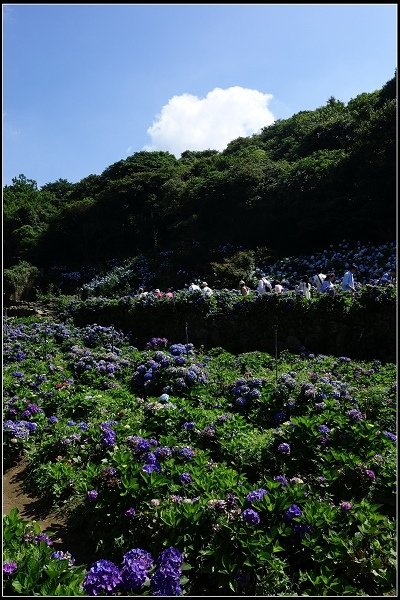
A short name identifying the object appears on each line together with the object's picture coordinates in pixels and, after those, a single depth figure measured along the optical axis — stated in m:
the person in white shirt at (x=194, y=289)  11.47
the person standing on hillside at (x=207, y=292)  11.05
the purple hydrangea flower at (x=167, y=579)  2.44
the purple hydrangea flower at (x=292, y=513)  2.99
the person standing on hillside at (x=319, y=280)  11.00
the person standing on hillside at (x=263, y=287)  10.54
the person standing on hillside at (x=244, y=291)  11.27
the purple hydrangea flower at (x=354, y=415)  4.48
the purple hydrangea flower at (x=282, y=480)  3.48
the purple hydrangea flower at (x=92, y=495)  3.54
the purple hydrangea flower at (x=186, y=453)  3.98
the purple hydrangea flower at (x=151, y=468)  3.48
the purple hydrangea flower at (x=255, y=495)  3.07
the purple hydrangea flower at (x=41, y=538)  3.05
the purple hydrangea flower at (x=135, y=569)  2.48
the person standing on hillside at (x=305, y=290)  9.76
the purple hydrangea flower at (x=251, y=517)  2.87
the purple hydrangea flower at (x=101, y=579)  2.39
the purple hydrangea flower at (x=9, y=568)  2.56
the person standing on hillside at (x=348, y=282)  10.12
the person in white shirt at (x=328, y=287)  9.30
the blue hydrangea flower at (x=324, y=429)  4.21
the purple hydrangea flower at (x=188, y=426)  4.68
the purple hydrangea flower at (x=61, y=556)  2.75
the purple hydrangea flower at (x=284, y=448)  4.07
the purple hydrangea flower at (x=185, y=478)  3.52
